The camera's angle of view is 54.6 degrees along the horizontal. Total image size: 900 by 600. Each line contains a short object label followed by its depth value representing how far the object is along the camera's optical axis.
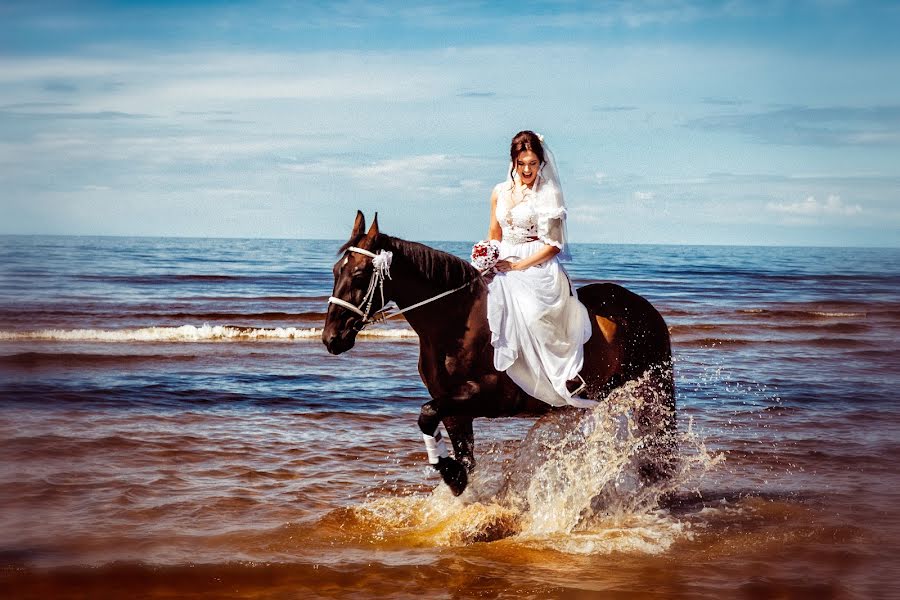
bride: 6.25
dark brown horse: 5.78
